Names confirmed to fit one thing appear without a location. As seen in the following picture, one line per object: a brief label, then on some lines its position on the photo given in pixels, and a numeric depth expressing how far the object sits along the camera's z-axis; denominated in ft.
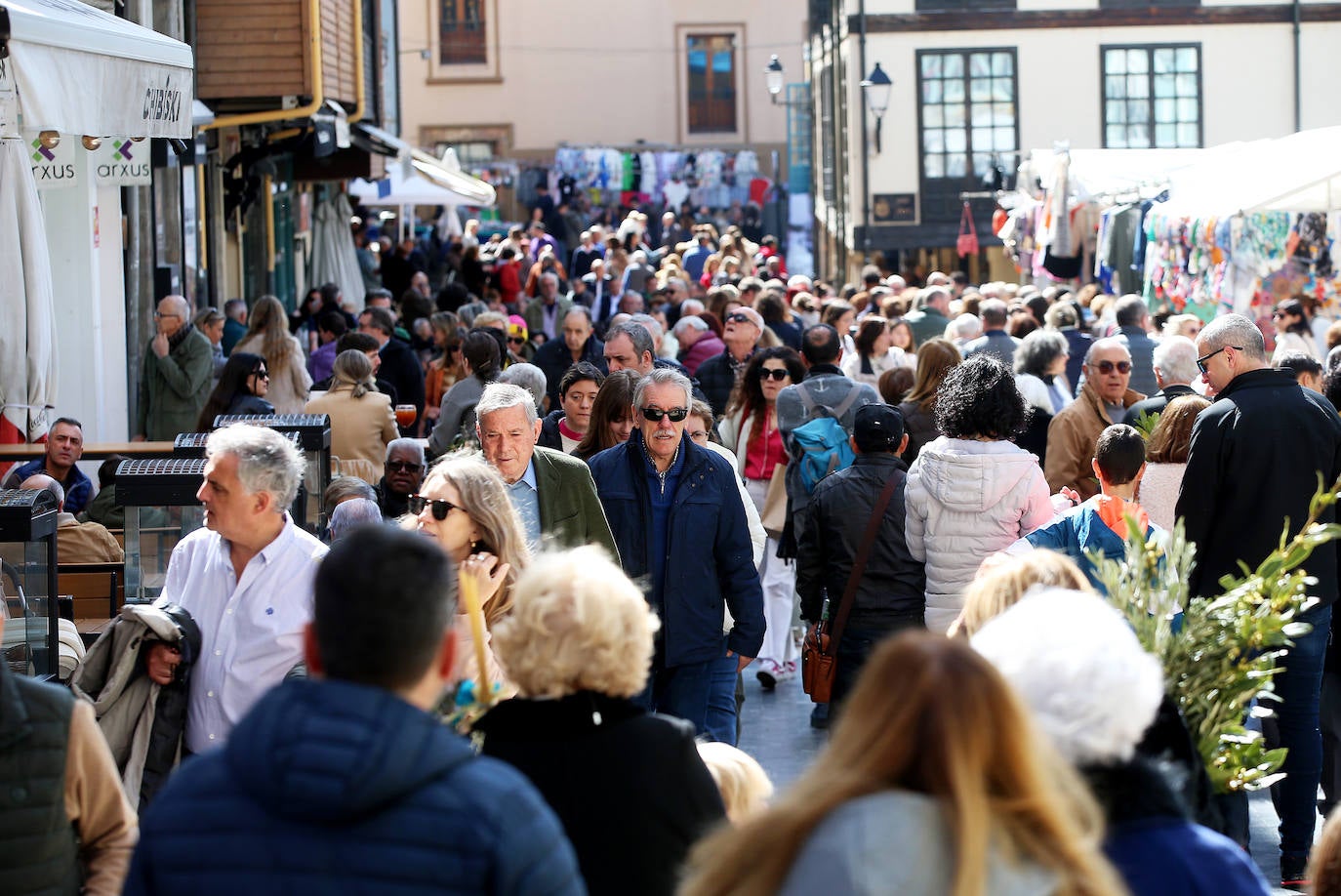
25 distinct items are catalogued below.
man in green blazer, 39.14
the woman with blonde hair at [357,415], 64.08
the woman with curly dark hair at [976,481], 44.11
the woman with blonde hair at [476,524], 32.81
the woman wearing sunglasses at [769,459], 63.31
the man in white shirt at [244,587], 30.78
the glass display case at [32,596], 37.73
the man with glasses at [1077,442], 57.16
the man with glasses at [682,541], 42.14
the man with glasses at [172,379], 78.43
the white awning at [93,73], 40.75
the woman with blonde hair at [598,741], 21.58
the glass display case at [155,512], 42.11
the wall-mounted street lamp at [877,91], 188.65
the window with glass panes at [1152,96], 204.85
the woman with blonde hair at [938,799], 15.19
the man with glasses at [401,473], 52.95
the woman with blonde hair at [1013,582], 25.35
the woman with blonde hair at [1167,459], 48.37
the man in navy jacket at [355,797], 16.26
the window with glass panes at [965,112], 202.59
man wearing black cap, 46.91
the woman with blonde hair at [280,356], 75.92
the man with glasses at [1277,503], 41.93
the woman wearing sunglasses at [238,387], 62.23
